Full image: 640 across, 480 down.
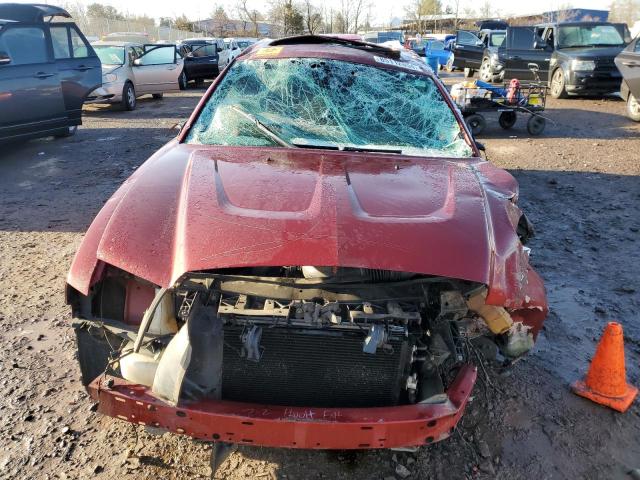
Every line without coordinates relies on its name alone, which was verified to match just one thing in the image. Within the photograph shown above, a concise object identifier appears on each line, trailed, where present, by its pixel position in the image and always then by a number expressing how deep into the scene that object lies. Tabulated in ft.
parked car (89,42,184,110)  37.05
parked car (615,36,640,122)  30.04
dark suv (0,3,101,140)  22.43
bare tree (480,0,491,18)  181.68
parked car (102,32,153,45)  69.44
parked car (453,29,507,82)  51.68
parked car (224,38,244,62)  63.46
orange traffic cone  9.06
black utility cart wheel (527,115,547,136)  30.07
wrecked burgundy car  6.32
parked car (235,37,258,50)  70.74
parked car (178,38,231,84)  55.21
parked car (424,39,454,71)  72.10
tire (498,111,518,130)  31.45
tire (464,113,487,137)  29.53
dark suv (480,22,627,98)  38.45
